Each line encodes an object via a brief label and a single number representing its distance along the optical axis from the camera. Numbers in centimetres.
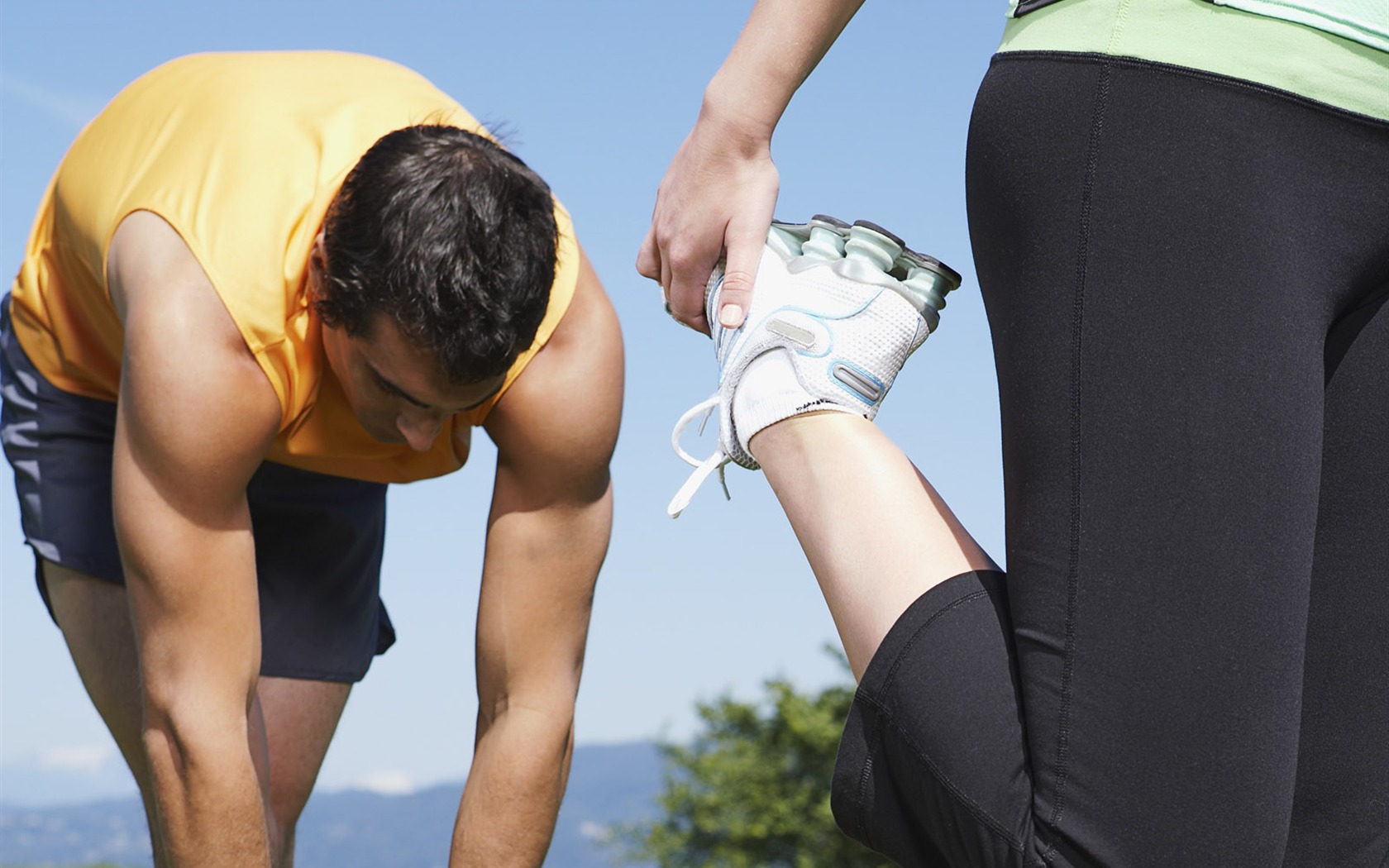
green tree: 1485
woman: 118
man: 221
